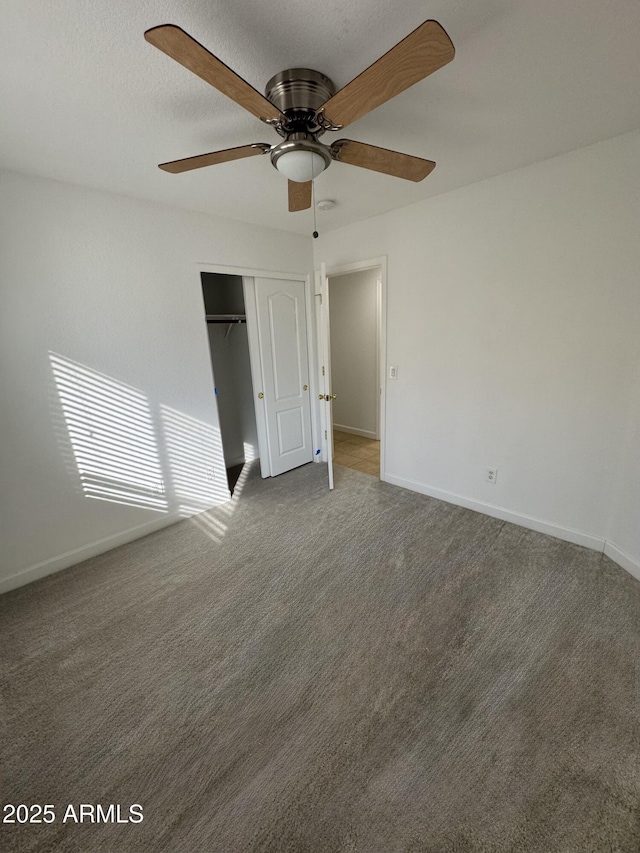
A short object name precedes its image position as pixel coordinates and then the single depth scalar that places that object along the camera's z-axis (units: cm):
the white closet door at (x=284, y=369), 344
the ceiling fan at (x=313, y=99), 91
